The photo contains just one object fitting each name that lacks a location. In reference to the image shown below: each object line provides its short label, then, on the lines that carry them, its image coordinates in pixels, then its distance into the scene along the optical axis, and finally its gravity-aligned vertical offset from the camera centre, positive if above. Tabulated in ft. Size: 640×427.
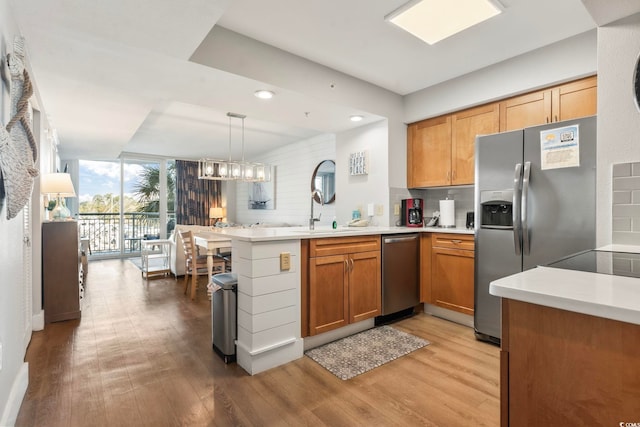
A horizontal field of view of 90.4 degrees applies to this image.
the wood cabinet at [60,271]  10.53 -1.99
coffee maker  12.60 -0.10
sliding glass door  23.25 +0.58
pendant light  15.56 +2.08
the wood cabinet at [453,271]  9.89 -1.99
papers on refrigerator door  7.59 +1.53
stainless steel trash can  7.70 -2.54
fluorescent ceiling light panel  7.05 +4.57
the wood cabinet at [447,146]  10.72 +2.40
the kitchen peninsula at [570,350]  2.18 -1.06
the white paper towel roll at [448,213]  11.65 -0.10
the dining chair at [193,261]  13.80 -2.30
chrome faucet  10.50 -0.37
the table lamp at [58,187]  10.99 +0.86
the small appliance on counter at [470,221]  11.46 -0.39
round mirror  17.48 +1.80
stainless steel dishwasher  10.21 -2.06
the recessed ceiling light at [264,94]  9.62 +3.62
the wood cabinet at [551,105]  8.55 +3.04
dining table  13.47 -1.41
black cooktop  3.32 -0.63
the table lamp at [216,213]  27.12 -0.15
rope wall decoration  4.18 +1.03
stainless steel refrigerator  7.48 +0.23
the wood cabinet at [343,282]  8.38 -2.02
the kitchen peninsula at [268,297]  7.23 -2.05
